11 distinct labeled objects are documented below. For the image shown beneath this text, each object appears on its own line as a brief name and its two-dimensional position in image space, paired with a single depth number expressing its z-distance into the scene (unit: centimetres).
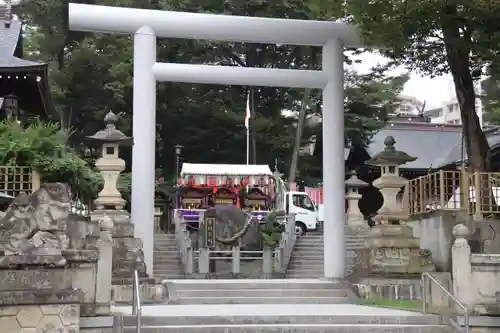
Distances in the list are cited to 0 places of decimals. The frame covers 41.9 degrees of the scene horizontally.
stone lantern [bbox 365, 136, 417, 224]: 1392
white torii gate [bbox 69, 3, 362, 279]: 1424
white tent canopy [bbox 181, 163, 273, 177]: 2714
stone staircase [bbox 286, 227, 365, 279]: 1862
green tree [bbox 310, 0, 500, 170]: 1241
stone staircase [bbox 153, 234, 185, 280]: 1852
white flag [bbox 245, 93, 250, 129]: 2761
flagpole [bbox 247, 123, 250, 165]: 3031
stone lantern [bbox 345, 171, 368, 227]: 2661
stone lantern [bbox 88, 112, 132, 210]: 1380
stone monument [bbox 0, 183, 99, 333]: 825
